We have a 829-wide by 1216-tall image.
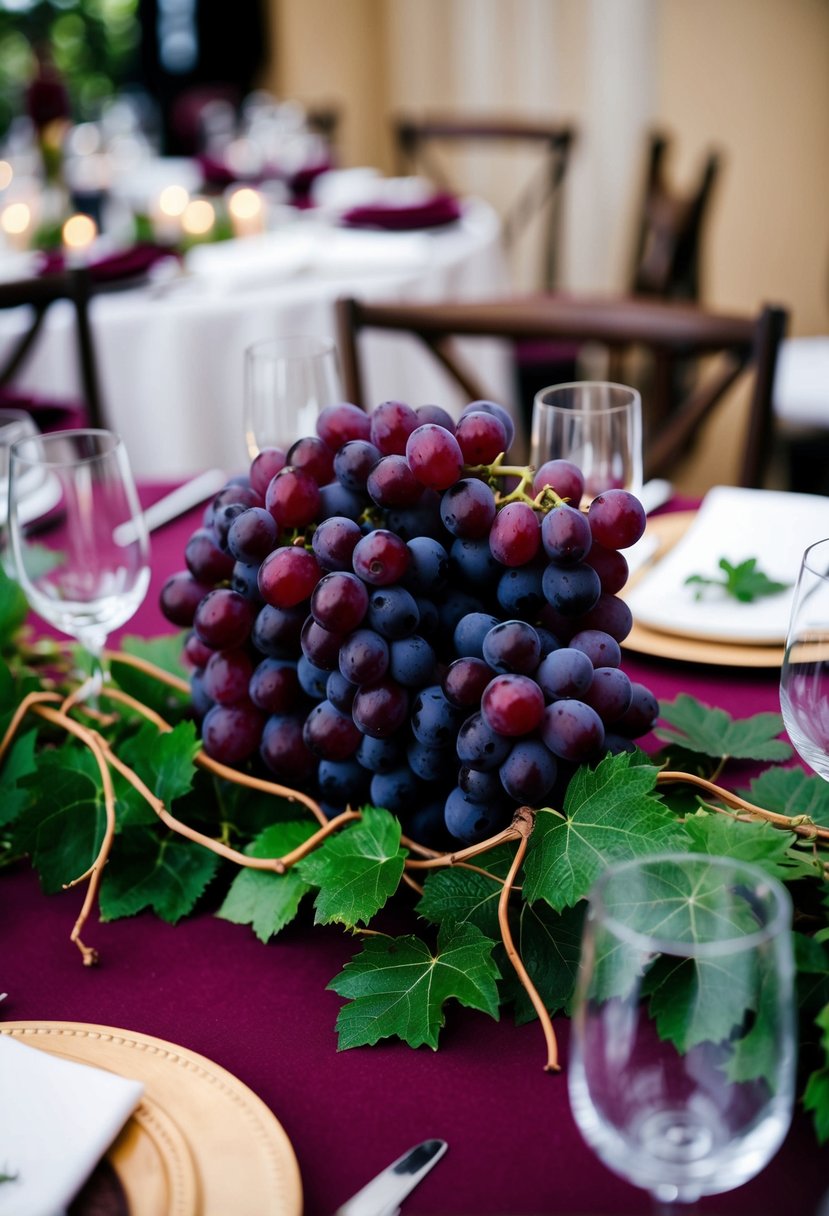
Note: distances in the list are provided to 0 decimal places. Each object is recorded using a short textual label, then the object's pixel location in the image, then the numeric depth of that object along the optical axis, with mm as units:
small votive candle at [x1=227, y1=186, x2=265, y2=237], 2662
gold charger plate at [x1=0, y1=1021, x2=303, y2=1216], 513
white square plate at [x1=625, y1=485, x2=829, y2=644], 1009
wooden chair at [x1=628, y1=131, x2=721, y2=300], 3059
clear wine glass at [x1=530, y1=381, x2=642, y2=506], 1031
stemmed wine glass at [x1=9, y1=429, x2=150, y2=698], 917
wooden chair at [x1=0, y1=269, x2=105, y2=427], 1918
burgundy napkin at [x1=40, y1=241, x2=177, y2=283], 2312
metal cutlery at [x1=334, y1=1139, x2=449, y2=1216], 501
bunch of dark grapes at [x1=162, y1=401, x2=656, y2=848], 640
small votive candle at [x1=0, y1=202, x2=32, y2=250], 2553
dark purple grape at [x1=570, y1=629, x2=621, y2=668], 663
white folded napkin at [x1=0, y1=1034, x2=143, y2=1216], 511
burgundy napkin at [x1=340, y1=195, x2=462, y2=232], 2754
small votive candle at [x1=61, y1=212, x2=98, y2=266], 2543
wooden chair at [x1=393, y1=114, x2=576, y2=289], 3777
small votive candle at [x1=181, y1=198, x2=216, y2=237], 2682
